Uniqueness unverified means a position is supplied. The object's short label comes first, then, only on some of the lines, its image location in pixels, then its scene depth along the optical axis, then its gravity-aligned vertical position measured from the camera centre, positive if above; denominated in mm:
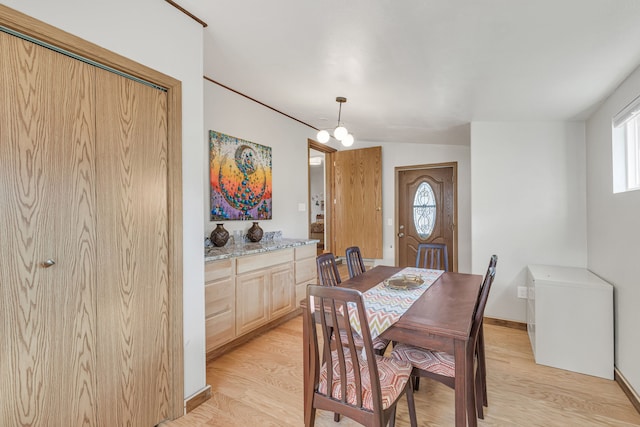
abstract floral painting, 3100 +372
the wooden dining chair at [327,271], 2266 -446
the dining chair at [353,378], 1336 -812
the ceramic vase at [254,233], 3430 -236
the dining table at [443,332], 1441 -587
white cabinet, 2365 -911
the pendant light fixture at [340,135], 3037 +777
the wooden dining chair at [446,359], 1540 -829
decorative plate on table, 2168 -529
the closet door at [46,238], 1263 -112
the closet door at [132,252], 1577 -217
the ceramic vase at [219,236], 2961 -230
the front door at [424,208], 4844 +44
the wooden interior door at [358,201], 5195 +175
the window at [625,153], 2213 +430
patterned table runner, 1586 -546
